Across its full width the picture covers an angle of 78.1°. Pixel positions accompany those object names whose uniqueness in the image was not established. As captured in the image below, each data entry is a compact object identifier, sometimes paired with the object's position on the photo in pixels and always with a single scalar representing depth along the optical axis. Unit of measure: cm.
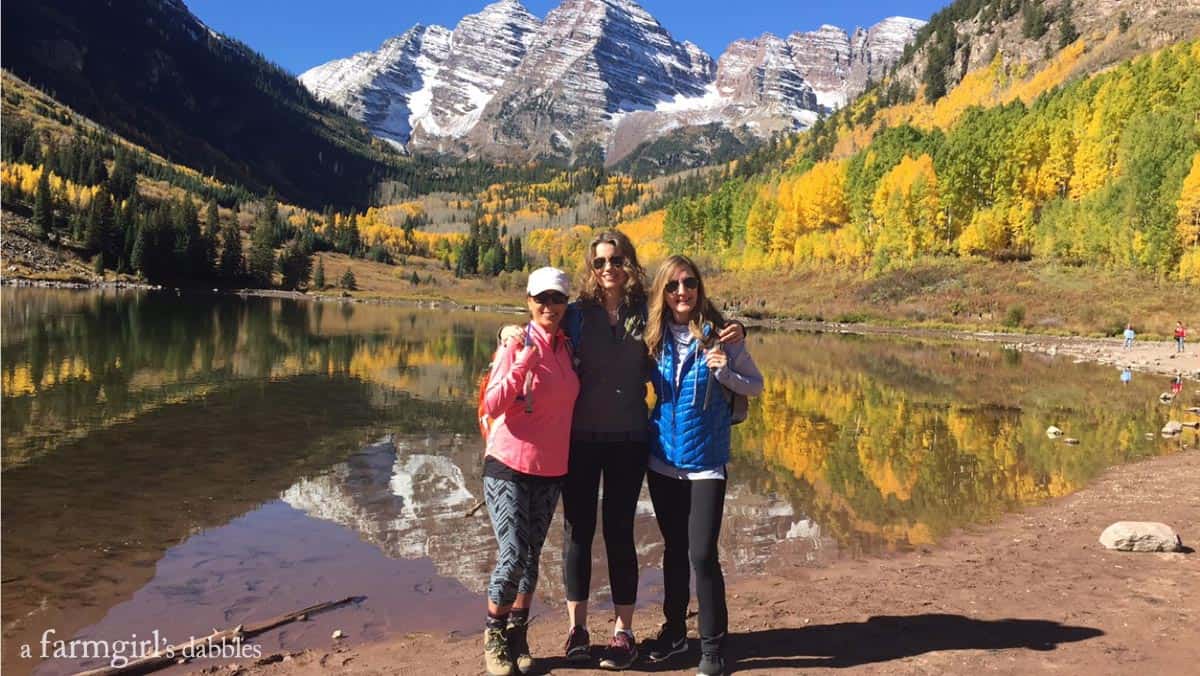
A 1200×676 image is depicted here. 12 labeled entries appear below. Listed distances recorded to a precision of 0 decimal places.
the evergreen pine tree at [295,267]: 13500
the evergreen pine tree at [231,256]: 12550
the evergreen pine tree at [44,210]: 11031
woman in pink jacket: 479
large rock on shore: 787
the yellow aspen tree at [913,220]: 7544
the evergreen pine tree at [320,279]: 13464
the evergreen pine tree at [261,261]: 13162
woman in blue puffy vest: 492
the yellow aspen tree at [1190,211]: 5284
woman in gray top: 501
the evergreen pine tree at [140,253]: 11062
